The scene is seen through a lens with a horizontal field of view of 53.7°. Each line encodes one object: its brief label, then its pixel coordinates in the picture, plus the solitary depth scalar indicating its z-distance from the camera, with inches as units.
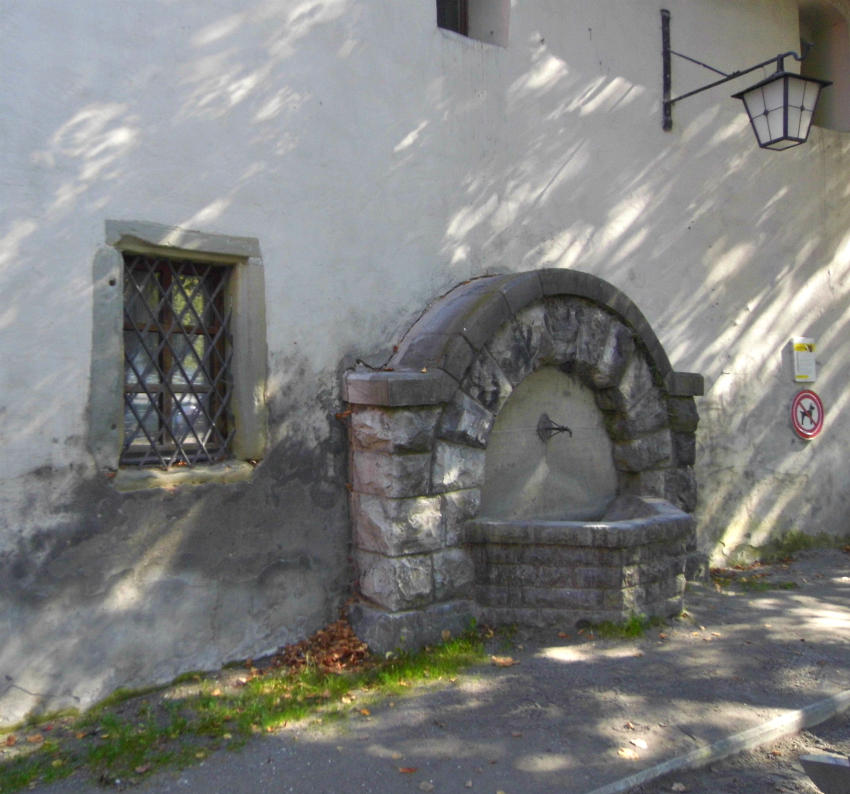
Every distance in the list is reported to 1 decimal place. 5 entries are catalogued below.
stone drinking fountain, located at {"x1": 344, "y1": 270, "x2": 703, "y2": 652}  182.1
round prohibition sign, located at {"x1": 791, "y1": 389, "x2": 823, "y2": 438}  296.0
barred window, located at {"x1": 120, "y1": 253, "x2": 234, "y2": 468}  168.9
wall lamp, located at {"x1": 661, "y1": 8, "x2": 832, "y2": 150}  229.5
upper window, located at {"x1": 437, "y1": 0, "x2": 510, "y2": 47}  230.5
